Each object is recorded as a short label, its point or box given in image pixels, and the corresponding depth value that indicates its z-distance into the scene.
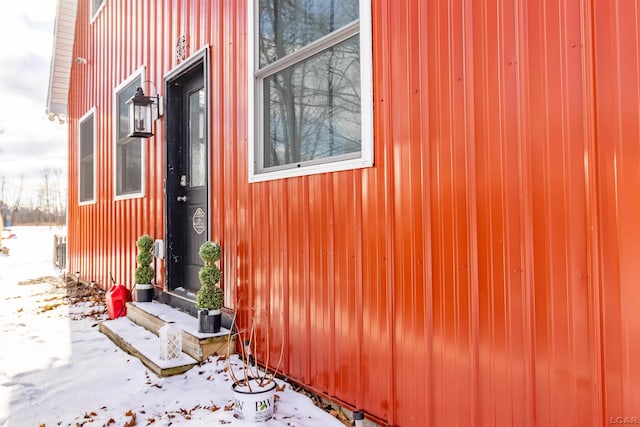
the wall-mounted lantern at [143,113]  4.47
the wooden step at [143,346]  2.93
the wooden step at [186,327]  3.05
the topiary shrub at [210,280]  3.15
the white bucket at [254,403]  2.18
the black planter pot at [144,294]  4.48
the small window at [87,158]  6.99
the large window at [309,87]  2.22
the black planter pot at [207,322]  3.15
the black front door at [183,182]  4.15
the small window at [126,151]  5.20
